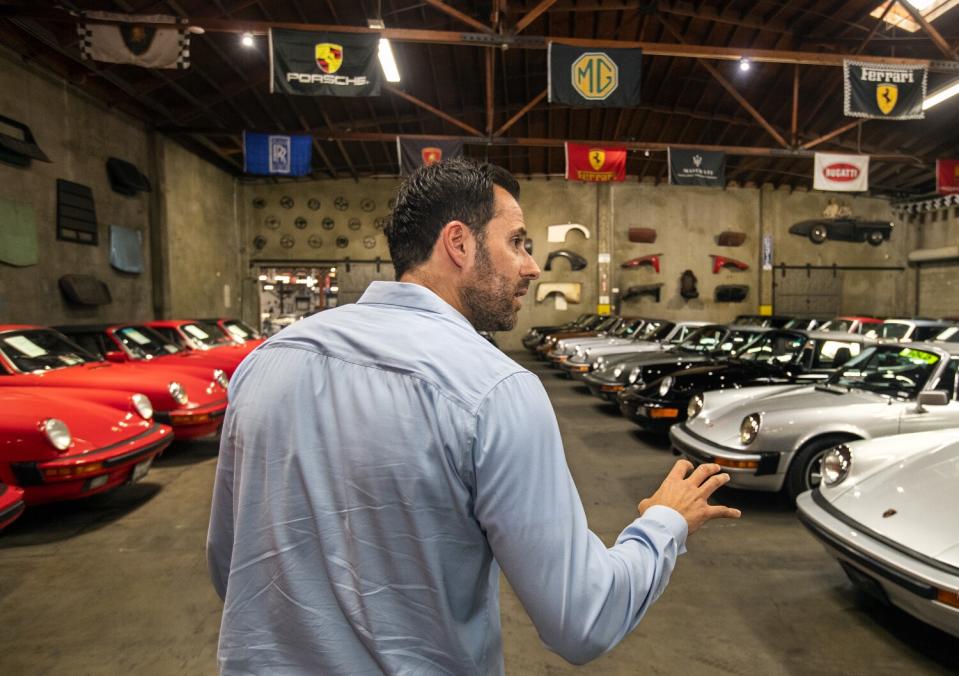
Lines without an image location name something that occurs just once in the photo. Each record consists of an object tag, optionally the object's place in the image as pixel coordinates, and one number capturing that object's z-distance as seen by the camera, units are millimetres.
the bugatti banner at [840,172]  11883
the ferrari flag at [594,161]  12320
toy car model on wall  20750
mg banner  8289
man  770
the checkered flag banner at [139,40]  7758
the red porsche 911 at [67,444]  3785
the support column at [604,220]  20219
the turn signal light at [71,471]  3795
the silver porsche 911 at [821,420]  4215
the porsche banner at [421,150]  11531
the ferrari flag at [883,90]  8977
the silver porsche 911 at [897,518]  2275
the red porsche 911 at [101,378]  5148
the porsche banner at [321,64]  7852
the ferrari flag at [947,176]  12906
